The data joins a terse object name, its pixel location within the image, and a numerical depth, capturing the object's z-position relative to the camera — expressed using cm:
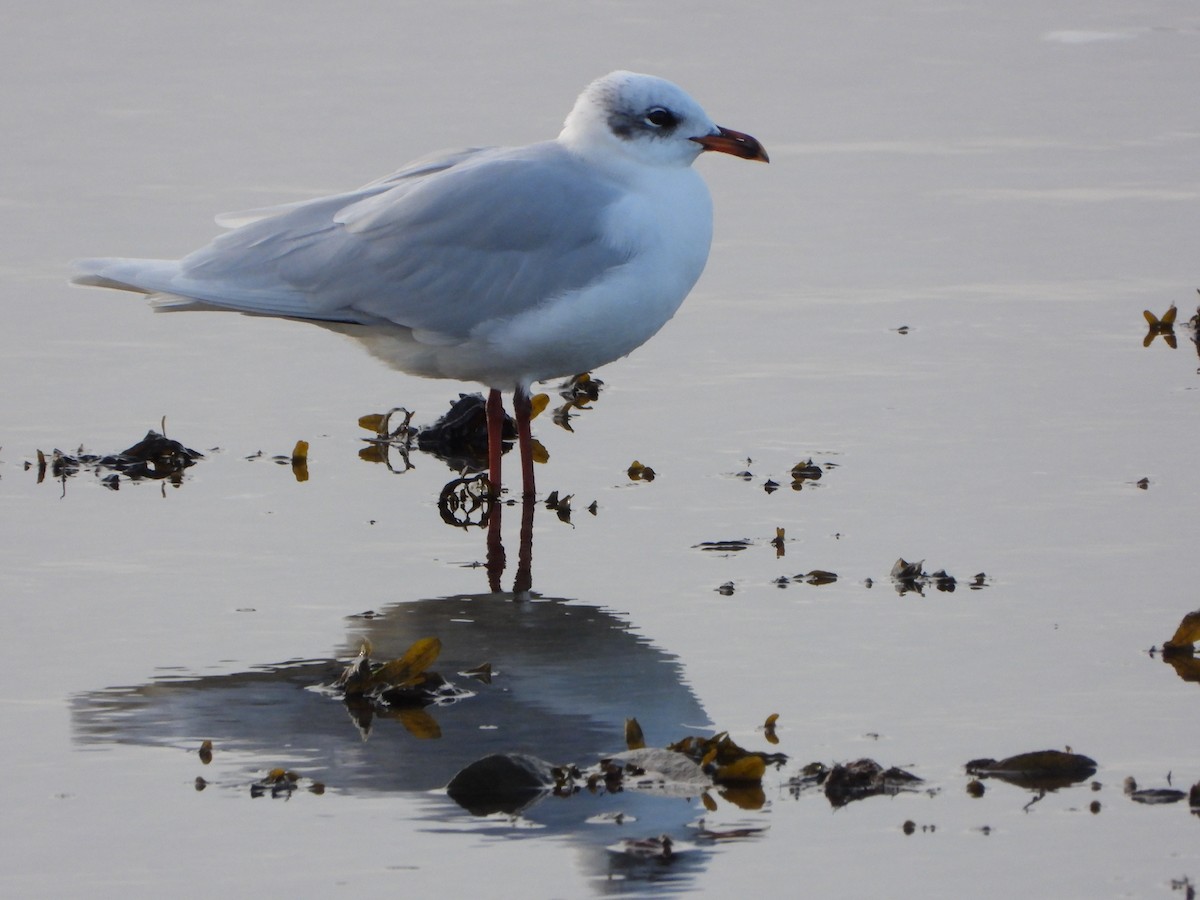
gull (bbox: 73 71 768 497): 1392
